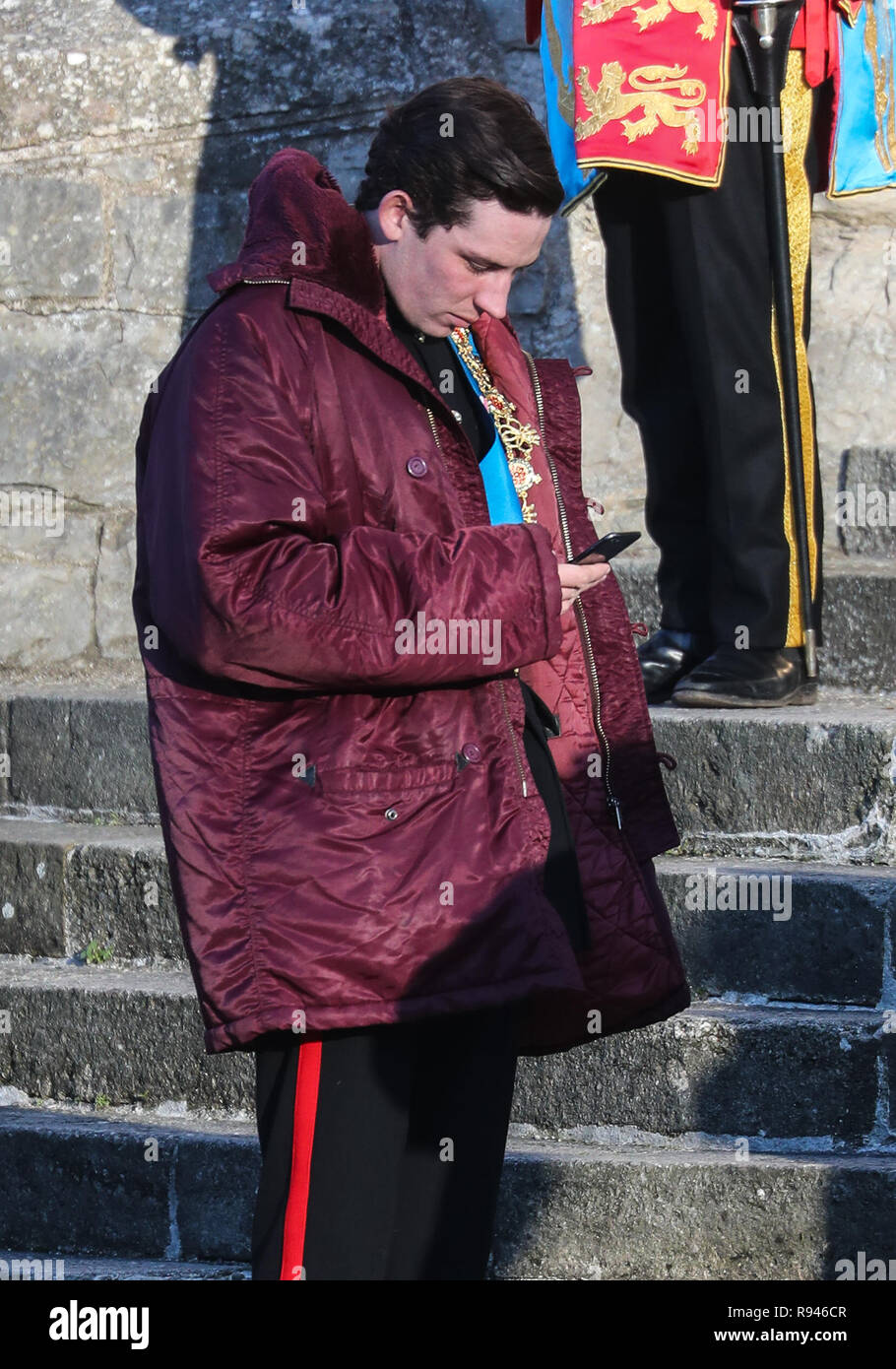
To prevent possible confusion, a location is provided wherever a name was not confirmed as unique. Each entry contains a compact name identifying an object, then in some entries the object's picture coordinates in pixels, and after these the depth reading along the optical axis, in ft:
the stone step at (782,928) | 19.77
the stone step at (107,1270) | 19.20
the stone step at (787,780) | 21.17
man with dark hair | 12.00
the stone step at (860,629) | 24.75
